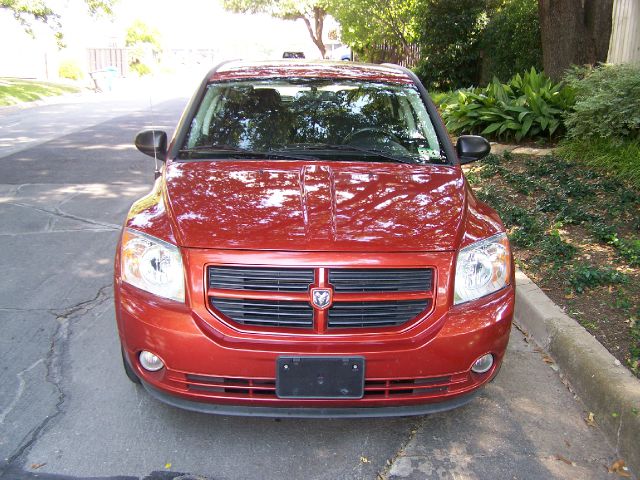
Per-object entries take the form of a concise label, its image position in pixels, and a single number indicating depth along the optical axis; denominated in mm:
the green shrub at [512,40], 14492
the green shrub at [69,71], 32344
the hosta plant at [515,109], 8680
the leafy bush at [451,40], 16578
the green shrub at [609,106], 6773
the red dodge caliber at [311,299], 2617
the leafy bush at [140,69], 39469
